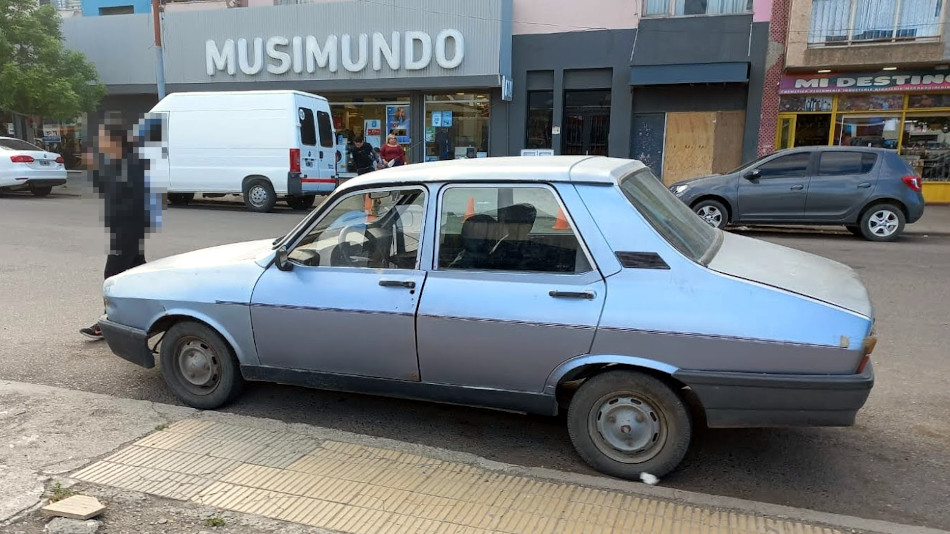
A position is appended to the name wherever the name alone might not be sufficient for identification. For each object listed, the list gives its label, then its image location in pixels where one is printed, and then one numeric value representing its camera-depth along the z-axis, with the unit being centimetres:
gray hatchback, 1091
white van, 1406
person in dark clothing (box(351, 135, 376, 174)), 1670
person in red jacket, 1543
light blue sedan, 307
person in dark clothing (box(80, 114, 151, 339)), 485
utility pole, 1694
